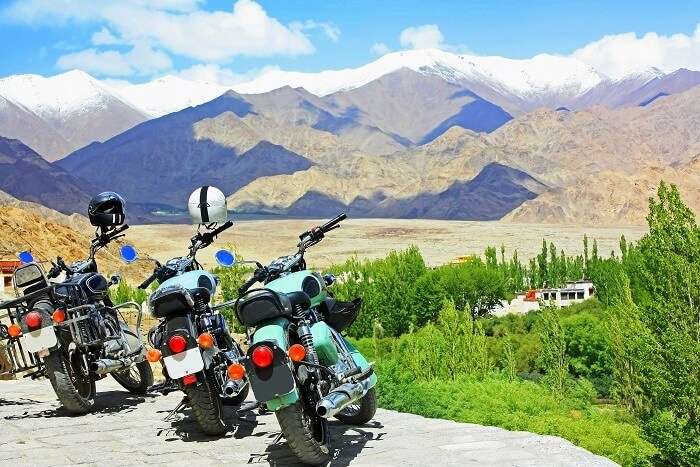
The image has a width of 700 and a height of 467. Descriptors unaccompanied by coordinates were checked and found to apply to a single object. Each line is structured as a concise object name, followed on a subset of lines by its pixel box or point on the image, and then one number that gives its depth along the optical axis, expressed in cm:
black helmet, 984
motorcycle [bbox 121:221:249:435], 741
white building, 7581
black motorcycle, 884
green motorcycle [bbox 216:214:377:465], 621
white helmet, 878
